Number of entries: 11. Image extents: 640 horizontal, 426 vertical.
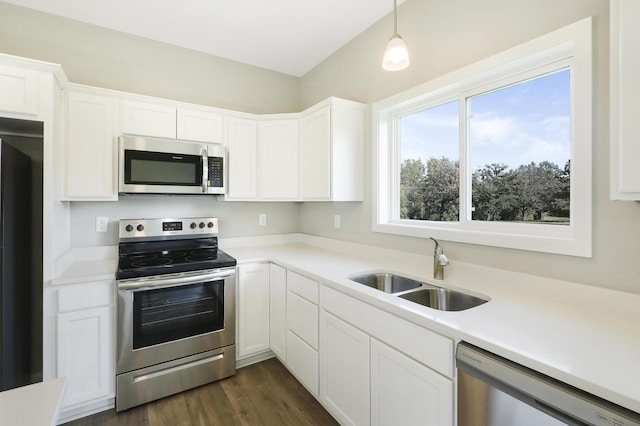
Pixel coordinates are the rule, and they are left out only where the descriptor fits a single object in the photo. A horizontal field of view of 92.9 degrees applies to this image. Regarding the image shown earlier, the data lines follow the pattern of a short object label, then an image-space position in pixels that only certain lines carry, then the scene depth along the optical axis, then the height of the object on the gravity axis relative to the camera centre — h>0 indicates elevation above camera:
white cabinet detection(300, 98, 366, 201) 2.46 +0.52
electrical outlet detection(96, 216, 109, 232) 2.46 -0.10
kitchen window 1.37 +0.37
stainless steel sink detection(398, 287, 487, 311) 1.62 -0.48
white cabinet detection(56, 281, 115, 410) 1.86 -0.82
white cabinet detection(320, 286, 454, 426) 1.22 -0.74
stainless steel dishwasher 0.81 -0.56
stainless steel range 2.01 -0.74
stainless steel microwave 2.29 +0.36
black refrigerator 1.65 -0.34
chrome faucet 1.76 -0.29
